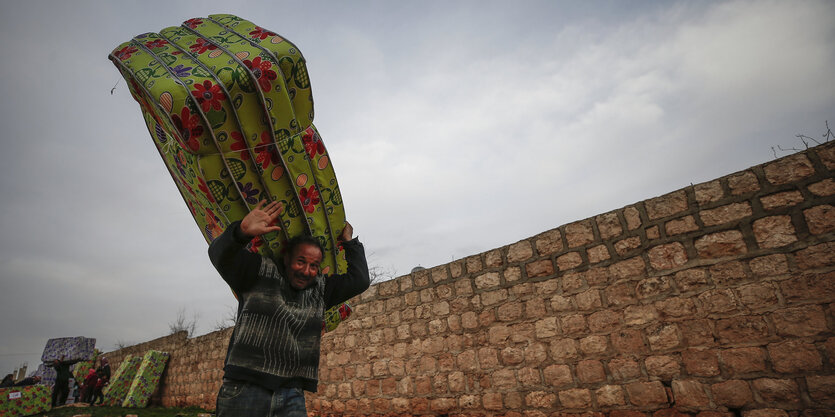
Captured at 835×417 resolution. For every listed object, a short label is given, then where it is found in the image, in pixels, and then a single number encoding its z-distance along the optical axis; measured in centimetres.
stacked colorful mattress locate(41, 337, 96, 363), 1347
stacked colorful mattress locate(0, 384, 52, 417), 747
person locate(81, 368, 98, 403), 1144
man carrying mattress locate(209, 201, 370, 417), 171
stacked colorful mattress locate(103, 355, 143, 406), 1081
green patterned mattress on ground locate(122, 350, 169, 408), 1038
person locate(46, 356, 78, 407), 1097
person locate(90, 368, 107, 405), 1170
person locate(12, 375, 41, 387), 884
